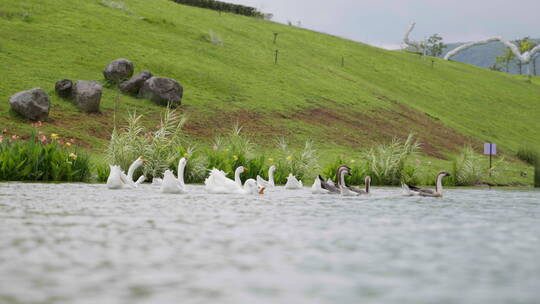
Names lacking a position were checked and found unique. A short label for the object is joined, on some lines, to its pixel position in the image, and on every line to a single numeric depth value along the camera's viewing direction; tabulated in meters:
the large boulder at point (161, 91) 39.47
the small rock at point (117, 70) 40.50
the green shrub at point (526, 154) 48.67
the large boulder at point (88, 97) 34.69
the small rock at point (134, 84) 40.03
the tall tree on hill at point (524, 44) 143.12
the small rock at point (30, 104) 31.06
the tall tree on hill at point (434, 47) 176.50
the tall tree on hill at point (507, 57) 152.70
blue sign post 30.52
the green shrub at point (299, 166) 25.45
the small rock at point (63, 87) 35.94
